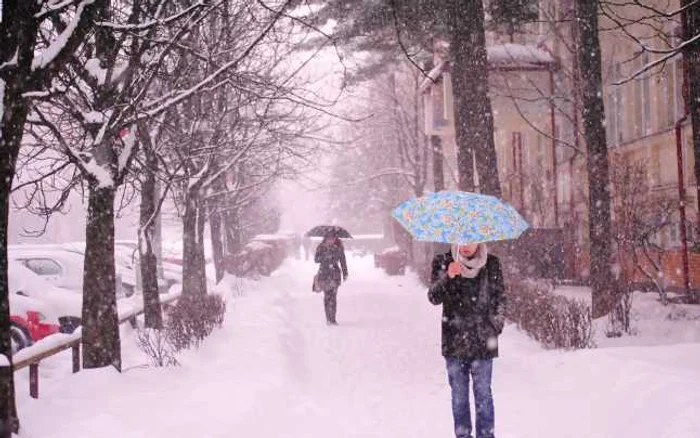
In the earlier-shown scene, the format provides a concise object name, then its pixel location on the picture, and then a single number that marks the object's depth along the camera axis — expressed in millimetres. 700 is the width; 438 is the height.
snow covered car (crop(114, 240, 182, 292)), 19825
